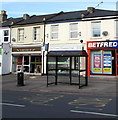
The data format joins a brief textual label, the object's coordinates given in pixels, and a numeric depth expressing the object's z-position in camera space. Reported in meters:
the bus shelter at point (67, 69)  12.70
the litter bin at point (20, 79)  13.83
